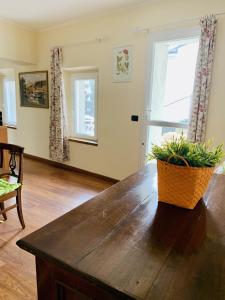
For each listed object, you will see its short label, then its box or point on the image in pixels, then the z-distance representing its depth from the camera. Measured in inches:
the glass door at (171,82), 105.8
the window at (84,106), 148.5
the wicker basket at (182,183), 34.7
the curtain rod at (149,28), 98.9
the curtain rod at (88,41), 129.0
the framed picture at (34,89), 163.5
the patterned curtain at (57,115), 148.3
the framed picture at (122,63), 120.6
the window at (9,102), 215.4
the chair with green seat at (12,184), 77.9
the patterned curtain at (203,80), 92.8
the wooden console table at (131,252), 21.5
